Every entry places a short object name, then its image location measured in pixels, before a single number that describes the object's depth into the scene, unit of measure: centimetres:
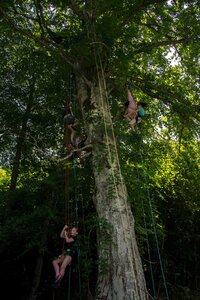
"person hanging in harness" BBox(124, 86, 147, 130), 627
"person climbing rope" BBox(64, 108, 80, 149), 715
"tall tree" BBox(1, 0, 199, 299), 411
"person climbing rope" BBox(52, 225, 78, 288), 532
